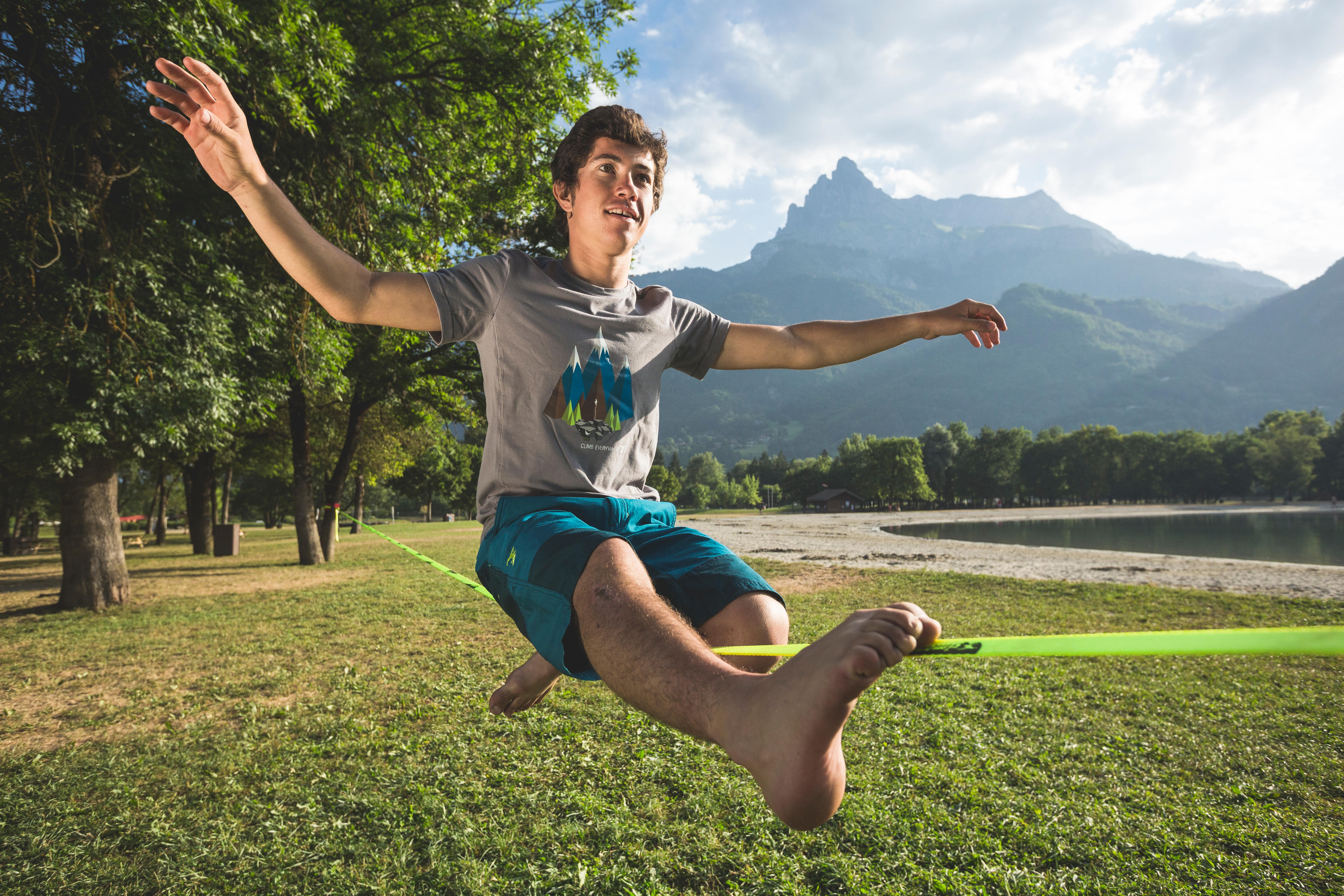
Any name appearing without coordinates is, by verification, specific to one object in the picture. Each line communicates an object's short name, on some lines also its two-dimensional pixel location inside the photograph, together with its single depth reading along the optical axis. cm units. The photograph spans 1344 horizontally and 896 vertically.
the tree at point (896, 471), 9200
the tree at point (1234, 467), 9094
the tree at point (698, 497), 10775
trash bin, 2259
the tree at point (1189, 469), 9169
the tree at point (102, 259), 716
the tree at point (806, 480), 11394
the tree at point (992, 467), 10000
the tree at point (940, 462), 10400
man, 129
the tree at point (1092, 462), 9575
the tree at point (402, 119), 734
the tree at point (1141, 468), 9425
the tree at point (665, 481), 7669
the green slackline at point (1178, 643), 101
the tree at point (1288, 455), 8538
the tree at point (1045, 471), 9844
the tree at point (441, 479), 4934
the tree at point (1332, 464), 8412
